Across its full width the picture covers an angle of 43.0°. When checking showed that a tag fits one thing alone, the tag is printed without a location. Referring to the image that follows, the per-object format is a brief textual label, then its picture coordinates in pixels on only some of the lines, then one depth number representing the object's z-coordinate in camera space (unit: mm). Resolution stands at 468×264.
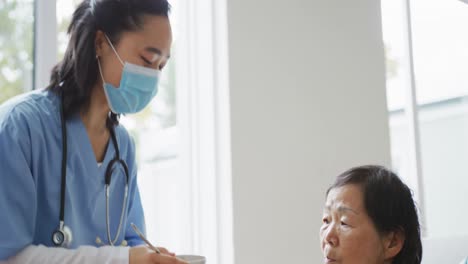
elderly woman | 1517
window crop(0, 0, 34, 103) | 1878
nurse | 1217
